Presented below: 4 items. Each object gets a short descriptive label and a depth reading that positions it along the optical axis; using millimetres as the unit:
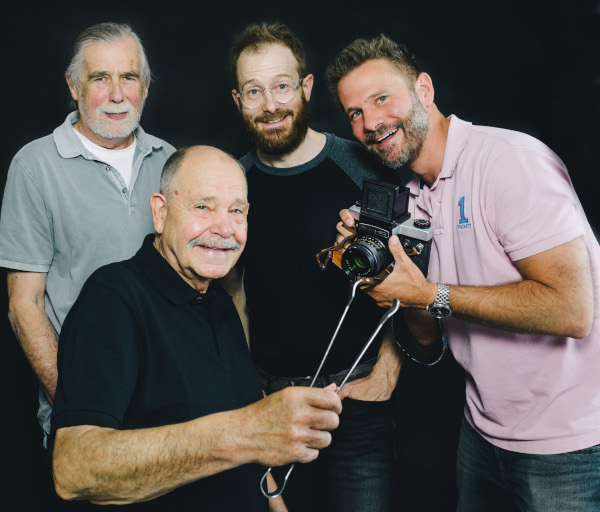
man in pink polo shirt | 1402
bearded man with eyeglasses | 1896
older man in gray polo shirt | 1765
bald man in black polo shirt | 1010
